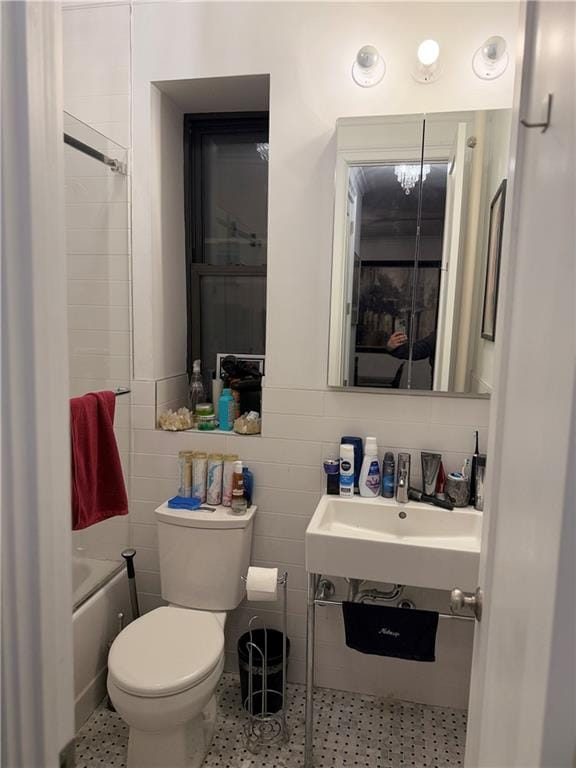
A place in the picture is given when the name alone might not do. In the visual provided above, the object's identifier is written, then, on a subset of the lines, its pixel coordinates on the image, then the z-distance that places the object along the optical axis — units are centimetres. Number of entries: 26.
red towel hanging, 165
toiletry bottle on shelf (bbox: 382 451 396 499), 190
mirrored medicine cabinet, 178
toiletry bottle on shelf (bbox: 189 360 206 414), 224
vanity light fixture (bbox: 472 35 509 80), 171
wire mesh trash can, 193
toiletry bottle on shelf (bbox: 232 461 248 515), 197
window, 227
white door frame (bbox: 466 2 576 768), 52
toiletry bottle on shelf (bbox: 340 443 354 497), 188
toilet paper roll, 176
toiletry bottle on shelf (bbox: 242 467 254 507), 203
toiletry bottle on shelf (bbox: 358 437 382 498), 188
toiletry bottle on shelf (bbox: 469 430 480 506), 184
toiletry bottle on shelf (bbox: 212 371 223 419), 220
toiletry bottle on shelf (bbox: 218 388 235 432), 211
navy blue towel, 166
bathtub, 182
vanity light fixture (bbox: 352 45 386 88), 177
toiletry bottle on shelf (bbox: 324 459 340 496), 190
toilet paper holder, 183
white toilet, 150
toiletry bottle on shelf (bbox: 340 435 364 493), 192
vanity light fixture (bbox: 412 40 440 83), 171
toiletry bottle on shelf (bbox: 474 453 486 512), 180
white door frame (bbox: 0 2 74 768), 54
